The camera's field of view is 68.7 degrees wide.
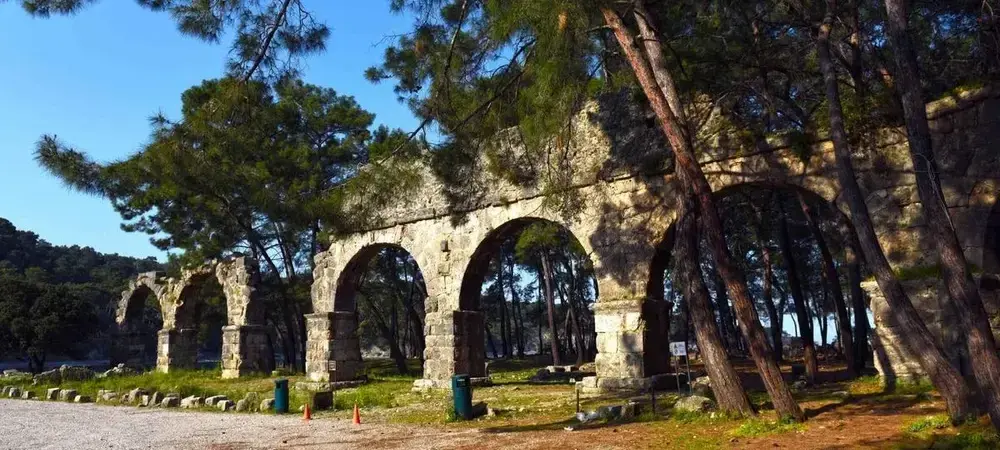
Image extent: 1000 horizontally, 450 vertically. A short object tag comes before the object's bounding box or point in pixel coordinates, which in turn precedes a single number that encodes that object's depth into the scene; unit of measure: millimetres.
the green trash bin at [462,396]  8984
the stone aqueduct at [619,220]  8891
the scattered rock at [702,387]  9727
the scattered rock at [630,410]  8375
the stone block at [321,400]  10945
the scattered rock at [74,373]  18609
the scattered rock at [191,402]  11828
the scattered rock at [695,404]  7965
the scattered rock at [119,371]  20375
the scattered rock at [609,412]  8266
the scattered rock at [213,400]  11625
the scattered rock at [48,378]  17891
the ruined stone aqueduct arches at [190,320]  18719
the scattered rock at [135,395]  13086
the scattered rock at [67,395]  14398
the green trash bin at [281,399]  10695
